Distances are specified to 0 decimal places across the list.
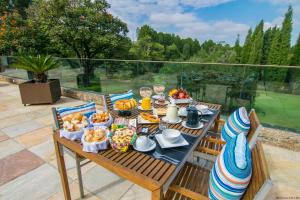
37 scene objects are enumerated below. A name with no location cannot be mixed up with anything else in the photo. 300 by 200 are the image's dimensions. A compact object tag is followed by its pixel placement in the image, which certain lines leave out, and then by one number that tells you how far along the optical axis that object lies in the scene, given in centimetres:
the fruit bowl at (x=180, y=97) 229
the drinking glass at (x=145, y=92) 224
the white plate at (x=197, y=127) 156
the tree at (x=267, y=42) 1605
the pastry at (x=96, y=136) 122
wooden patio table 95
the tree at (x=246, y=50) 1689
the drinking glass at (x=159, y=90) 249
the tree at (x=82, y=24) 745
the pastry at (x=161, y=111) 189
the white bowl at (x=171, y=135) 128
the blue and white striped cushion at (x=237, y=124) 159
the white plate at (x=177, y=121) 169
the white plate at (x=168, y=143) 125
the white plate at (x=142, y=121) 167
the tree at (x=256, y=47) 1606
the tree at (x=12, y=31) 903
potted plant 462
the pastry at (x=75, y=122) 135
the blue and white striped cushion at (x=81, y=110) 170
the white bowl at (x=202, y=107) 196
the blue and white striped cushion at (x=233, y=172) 89
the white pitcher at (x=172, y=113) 169
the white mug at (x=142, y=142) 123
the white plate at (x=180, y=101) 228
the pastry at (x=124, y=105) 183
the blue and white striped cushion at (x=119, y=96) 234
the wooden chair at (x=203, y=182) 83
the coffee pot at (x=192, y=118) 159
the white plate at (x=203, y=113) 185
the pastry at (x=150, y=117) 168
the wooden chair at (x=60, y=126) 167
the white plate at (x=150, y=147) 121
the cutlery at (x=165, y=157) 110
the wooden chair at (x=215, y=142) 135
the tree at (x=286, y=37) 1401
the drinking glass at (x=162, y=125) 153
